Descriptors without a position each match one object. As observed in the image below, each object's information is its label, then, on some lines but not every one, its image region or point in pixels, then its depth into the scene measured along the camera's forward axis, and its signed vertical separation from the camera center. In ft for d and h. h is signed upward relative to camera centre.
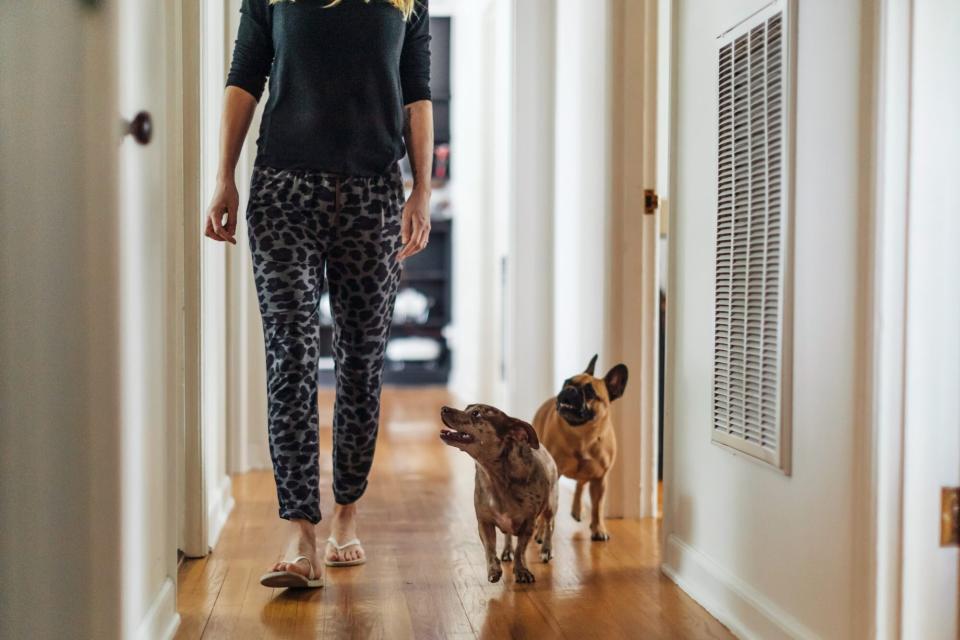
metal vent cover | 5.55 +0.29
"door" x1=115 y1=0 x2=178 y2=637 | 4.70 -0.19
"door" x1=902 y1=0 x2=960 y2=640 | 4.49 -0.15
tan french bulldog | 7.73 -1.07
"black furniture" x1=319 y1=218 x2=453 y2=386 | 22.48 -0.44
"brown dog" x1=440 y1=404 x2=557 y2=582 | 6.72 -1.16
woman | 6.55 +0.63
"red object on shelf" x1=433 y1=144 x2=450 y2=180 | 22.86 +2.77
